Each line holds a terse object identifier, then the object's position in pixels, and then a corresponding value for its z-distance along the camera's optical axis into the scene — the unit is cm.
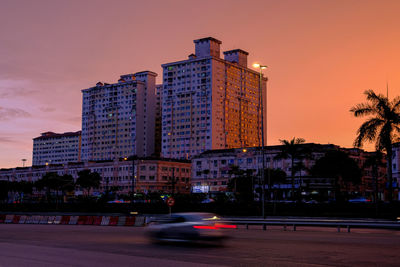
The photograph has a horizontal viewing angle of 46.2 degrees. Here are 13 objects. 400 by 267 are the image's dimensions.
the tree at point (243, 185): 9910
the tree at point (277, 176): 11114
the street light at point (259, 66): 3942
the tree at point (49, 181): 13900
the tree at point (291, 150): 7425
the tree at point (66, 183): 13900
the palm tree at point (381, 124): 3884
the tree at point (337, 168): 10044
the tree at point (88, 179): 14000
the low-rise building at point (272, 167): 10951
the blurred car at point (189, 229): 1872
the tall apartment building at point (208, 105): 19612
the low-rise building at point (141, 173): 15275
